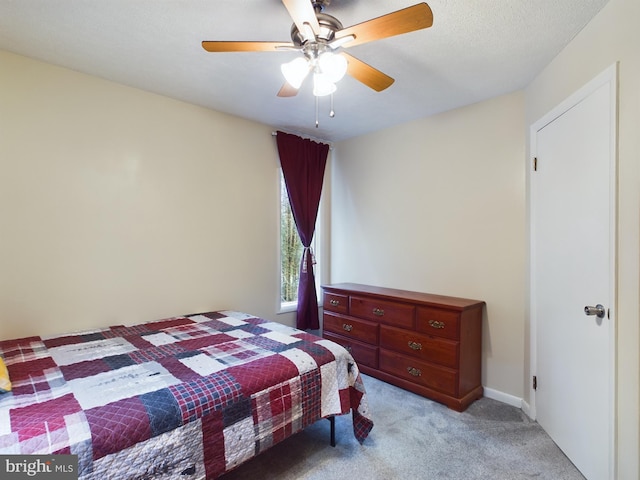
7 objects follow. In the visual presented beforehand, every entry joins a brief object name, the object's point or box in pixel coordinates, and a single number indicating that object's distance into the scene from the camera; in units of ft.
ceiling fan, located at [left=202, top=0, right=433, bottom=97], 4.23
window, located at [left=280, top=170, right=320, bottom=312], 11.89
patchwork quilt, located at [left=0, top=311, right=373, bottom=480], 3.86
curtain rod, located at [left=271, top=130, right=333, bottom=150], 12.09
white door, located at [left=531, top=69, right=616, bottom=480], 5.34
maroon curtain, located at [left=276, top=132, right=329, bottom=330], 11.60
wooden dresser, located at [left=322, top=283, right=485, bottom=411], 8.27
